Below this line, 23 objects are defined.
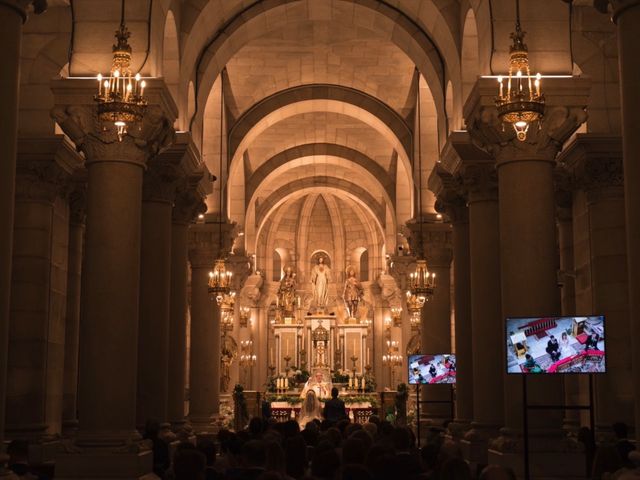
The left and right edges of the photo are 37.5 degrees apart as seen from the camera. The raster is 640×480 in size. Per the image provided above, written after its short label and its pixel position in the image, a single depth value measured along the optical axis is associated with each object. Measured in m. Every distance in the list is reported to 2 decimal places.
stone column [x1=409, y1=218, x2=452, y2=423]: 25.91
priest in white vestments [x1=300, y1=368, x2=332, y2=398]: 36.88
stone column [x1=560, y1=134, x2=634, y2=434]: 17.09
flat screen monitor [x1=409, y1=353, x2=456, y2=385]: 20.69
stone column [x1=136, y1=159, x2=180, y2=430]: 17.28
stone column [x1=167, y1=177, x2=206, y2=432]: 20.30
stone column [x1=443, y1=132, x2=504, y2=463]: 16.69
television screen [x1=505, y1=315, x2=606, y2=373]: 11.84
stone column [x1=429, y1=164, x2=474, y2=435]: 19.70
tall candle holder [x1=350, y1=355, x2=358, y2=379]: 46.88
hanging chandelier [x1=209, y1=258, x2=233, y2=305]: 23.59
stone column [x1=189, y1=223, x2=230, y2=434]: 25.69
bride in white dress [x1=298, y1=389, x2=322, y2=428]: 29.91
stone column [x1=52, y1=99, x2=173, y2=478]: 13.23
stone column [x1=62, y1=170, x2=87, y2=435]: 19.66
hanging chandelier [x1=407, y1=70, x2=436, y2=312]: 23.64
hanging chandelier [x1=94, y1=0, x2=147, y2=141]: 11.53
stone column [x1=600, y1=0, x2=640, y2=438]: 9.13
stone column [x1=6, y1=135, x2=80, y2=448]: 16.97
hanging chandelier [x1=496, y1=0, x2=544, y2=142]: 11.83
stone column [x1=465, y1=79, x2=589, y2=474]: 13.95
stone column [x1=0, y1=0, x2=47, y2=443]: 9.33
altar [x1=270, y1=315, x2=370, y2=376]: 47.89
